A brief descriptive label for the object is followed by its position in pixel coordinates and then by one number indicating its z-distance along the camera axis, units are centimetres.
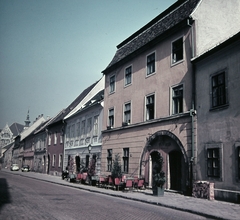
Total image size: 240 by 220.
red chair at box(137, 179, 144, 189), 1788
